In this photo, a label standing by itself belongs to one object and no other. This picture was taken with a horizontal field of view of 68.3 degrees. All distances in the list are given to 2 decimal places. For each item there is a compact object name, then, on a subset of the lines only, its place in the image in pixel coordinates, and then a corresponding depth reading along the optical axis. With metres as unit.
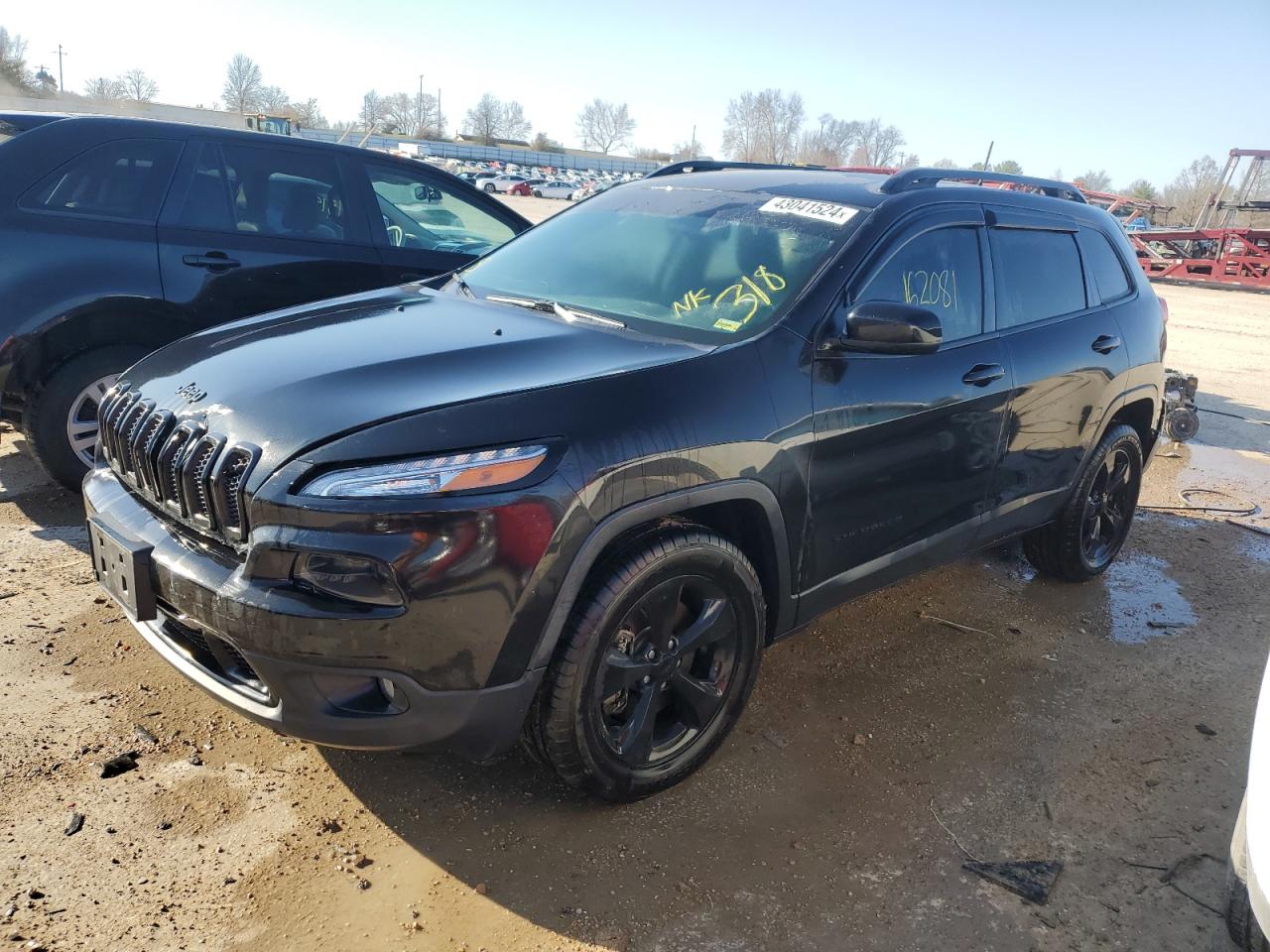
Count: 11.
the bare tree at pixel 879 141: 110.50
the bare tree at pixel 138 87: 101.00
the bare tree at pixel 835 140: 112.44
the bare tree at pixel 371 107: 116.00
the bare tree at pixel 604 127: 146.12
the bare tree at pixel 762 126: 114.69
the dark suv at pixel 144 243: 4.29
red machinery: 22.70
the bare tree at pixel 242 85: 99.81
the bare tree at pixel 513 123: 135.12
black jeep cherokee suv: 2.19
